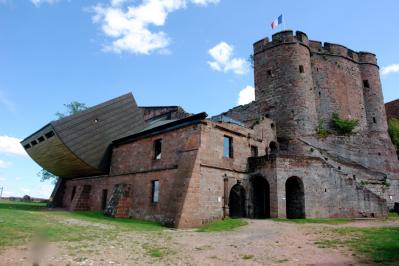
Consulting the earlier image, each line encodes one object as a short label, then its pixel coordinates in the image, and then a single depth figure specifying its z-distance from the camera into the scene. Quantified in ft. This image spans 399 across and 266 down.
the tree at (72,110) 130.00
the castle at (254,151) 59.00
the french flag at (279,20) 90.89
